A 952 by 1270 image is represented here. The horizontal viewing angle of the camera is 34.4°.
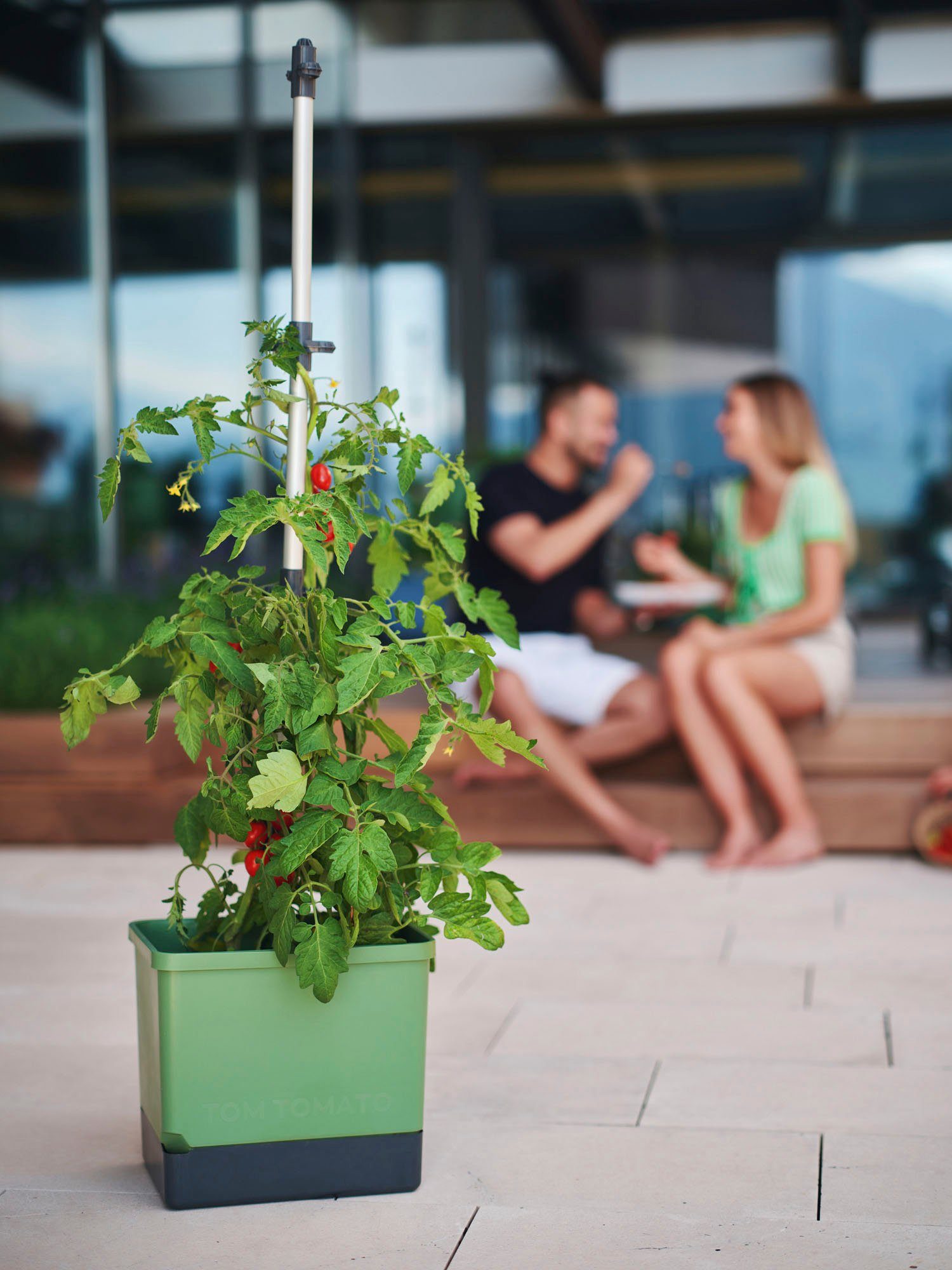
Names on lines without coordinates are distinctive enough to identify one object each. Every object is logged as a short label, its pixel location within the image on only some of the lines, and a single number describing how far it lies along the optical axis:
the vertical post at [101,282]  7.32
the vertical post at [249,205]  7.92
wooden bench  4.41
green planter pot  1.91
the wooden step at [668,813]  4.39
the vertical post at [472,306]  8.55
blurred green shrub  4.80
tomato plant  1.88
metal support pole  2.02
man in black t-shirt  4.32
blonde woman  4.29
